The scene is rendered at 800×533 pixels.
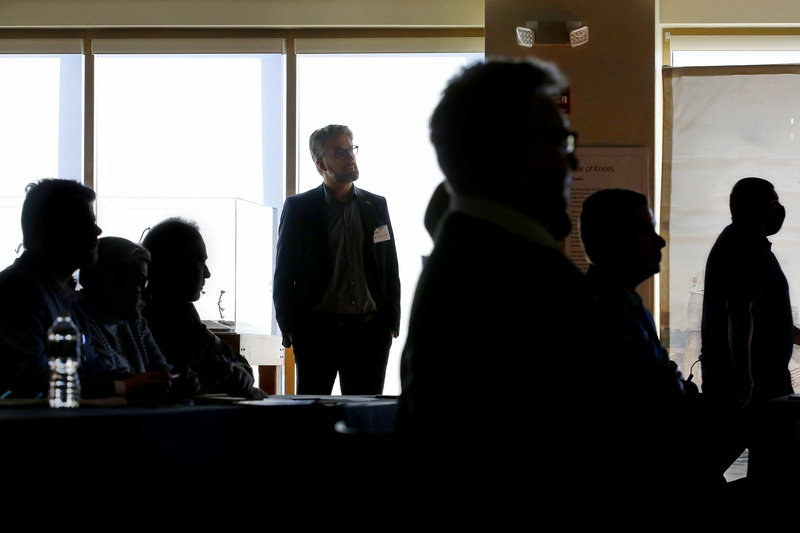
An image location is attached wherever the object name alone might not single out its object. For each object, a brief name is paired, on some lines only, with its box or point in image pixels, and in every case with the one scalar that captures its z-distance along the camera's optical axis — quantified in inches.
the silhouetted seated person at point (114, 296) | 228.1
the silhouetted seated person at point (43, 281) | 195.2
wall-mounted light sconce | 418.3
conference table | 141.4
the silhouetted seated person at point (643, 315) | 123.8
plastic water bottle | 190.7
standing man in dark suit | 349.7
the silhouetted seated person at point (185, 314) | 252.5
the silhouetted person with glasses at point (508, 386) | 90.2
